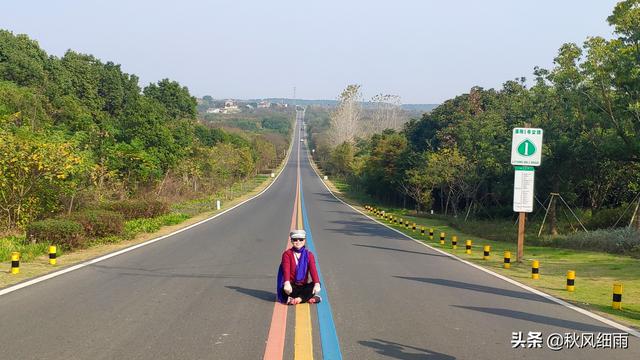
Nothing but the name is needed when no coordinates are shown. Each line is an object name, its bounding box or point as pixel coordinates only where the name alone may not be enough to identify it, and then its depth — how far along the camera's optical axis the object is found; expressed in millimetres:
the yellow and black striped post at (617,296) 9695
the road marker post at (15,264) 11652
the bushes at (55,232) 16062
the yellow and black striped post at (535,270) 13422
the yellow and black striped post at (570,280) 11477
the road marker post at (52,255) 13508
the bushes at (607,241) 19319
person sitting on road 8984
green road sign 16219
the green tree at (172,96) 78850
